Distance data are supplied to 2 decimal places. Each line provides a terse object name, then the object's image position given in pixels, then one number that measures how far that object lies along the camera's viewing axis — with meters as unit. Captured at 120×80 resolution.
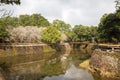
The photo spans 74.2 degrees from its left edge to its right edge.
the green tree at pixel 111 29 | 19.78
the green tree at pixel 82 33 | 41.41
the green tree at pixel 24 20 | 46.40
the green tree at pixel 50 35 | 33.52
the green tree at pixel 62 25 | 51.16
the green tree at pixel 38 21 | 47.47
